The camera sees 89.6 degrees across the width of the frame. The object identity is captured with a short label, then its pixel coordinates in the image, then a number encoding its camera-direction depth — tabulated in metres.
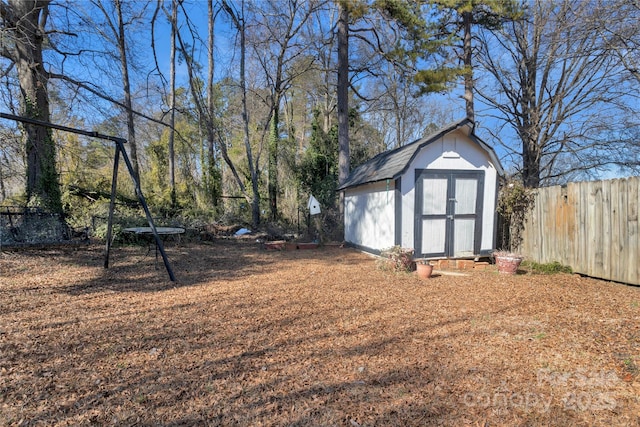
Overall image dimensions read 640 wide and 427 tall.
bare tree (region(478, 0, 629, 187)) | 9.80
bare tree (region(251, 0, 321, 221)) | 12.91
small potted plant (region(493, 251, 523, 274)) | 6.19
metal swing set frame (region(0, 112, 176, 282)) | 4.79
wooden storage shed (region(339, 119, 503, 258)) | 7.04
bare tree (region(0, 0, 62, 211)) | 7.09
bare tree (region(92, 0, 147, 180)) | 9.01
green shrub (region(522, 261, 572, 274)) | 6.28
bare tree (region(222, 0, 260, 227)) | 13.05
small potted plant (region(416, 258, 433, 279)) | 5.89
